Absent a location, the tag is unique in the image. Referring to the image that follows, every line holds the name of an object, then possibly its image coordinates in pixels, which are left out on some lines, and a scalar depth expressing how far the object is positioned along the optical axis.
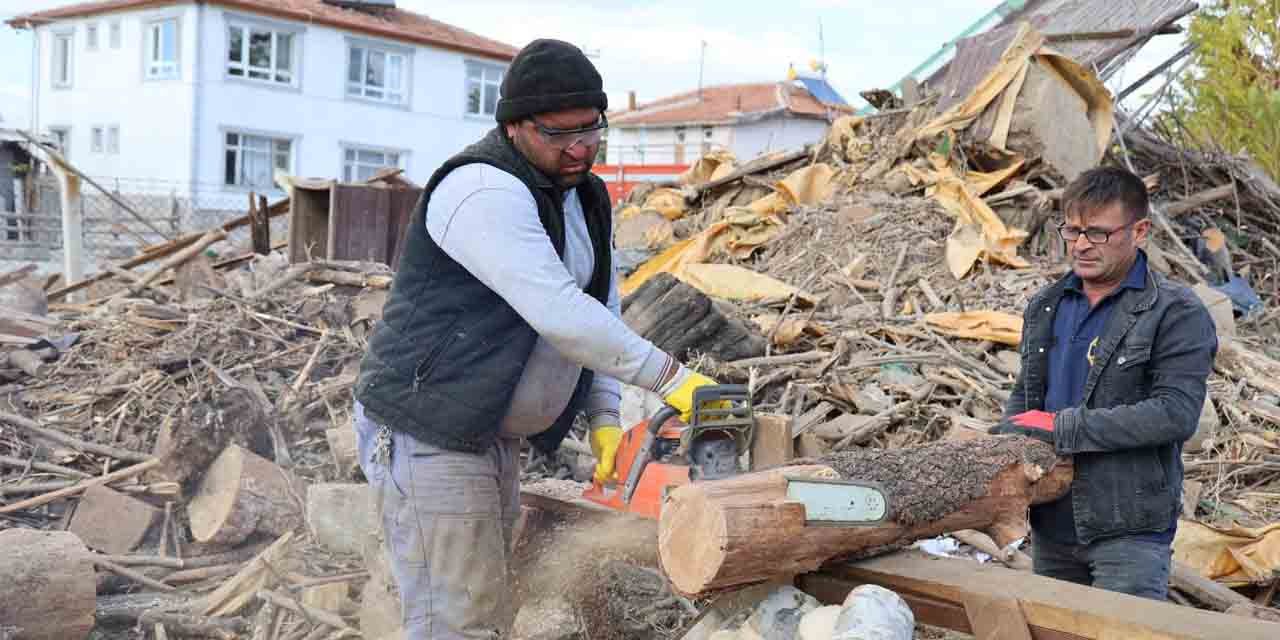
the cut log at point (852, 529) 2.35
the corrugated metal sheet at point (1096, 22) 10.18
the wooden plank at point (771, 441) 3.27
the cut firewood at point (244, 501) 5.34
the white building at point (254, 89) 27.56
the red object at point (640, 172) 25.91
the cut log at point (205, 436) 5.65
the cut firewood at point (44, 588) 4.27
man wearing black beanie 2.70
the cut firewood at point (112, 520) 5.38
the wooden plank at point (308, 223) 9.21
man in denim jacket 2.89
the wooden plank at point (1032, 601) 2.21
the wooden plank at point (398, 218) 9.09
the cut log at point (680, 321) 6.19
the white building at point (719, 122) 37.84
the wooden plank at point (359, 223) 8.88
